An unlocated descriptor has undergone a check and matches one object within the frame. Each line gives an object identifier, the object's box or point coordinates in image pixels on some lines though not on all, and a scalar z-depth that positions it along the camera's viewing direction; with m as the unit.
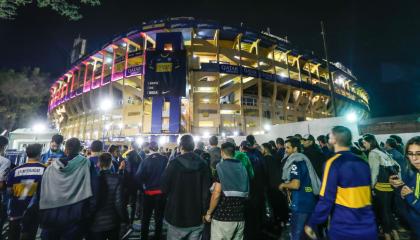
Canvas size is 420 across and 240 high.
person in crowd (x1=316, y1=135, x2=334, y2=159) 5.32
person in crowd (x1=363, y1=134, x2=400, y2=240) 3.86
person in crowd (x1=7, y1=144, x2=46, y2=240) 3.08
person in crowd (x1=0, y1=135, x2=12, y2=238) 3.29
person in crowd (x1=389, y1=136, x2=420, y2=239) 2.19
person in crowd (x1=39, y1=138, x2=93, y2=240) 2.48
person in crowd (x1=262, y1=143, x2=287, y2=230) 4.78
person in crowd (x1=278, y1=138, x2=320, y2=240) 3.13
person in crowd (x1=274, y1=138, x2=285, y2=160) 5.97
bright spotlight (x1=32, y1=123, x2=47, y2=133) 11.69
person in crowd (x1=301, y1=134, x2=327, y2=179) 3.80
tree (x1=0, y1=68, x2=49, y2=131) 33.12
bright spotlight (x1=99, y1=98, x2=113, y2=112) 12.44
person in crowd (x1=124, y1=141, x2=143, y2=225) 4.58
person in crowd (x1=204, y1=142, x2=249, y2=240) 2.77
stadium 23.73
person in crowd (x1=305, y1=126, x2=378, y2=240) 1.93
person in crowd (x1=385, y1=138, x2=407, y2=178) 4.29
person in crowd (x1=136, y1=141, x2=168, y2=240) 4.15
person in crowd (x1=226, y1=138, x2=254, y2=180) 3.94
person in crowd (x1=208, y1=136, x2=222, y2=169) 4.78
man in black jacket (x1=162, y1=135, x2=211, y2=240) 2.50
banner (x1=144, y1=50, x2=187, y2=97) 21.59
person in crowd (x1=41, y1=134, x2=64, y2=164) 4.14
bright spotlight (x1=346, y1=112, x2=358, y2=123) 10.30
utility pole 14.76
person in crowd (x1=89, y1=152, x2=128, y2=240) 2.71
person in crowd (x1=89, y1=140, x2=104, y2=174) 3.83
